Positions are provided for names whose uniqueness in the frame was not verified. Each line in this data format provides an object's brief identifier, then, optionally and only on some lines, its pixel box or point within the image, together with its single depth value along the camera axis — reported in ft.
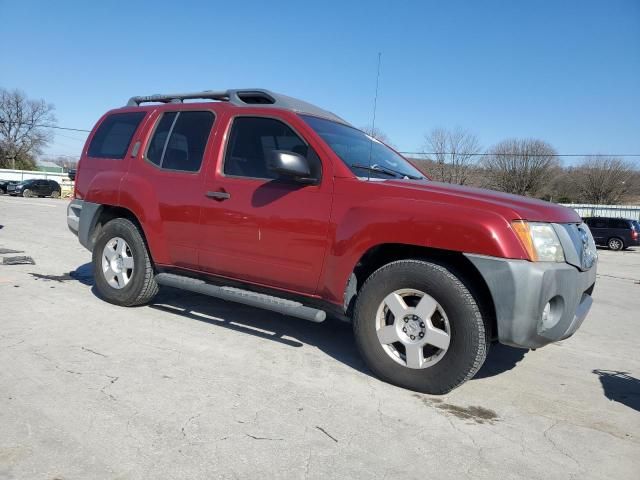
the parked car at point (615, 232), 77.36
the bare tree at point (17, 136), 249.75
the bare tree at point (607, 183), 192.95
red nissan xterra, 10.49
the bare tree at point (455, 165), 119.95
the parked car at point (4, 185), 130.09
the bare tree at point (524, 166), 166.30
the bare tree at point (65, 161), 347.83
